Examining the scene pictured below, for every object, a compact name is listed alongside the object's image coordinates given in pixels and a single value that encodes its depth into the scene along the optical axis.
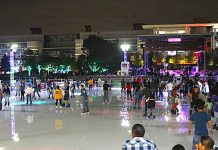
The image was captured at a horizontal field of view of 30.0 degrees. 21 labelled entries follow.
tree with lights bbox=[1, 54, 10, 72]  104.00
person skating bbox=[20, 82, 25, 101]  27.88
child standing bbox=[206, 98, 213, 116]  13.70
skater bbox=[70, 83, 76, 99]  31.26
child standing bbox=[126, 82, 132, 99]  26.79
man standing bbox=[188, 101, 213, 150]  7.81
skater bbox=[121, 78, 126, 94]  34.57
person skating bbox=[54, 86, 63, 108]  21.30
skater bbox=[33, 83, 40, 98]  31.34
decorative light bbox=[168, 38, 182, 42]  55.47
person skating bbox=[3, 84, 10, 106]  24.00
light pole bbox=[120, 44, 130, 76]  53.84
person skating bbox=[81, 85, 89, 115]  18.58
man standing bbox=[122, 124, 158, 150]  4.80
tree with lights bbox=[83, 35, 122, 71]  81.50
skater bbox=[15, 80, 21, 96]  31.94
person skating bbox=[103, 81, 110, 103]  25.11
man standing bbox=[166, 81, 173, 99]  25.75
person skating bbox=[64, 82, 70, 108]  22.21
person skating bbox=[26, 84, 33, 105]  24.05
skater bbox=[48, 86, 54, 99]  30.54
